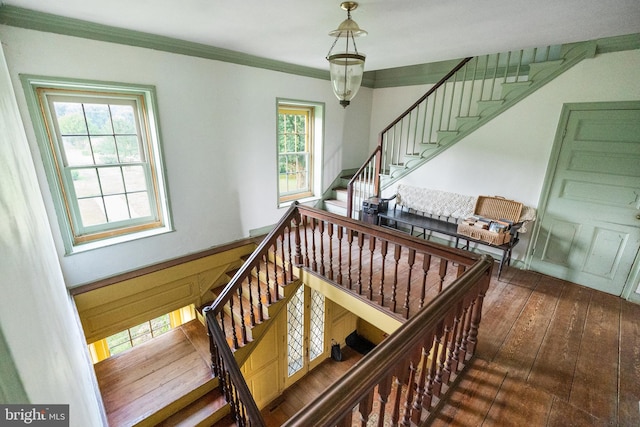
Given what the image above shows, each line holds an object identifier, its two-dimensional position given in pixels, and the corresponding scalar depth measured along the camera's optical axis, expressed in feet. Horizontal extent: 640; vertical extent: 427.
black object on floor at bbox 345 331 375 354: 16.65
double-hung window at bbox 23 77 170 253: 8.46
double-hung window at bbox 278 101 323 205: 14.44
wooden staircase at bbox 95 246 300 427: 8.59
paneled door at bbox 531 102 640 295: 8.87
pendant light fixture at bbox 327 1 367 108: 5.91
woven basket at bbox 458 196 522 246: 9.96
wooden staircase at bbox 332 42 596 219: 9.91
